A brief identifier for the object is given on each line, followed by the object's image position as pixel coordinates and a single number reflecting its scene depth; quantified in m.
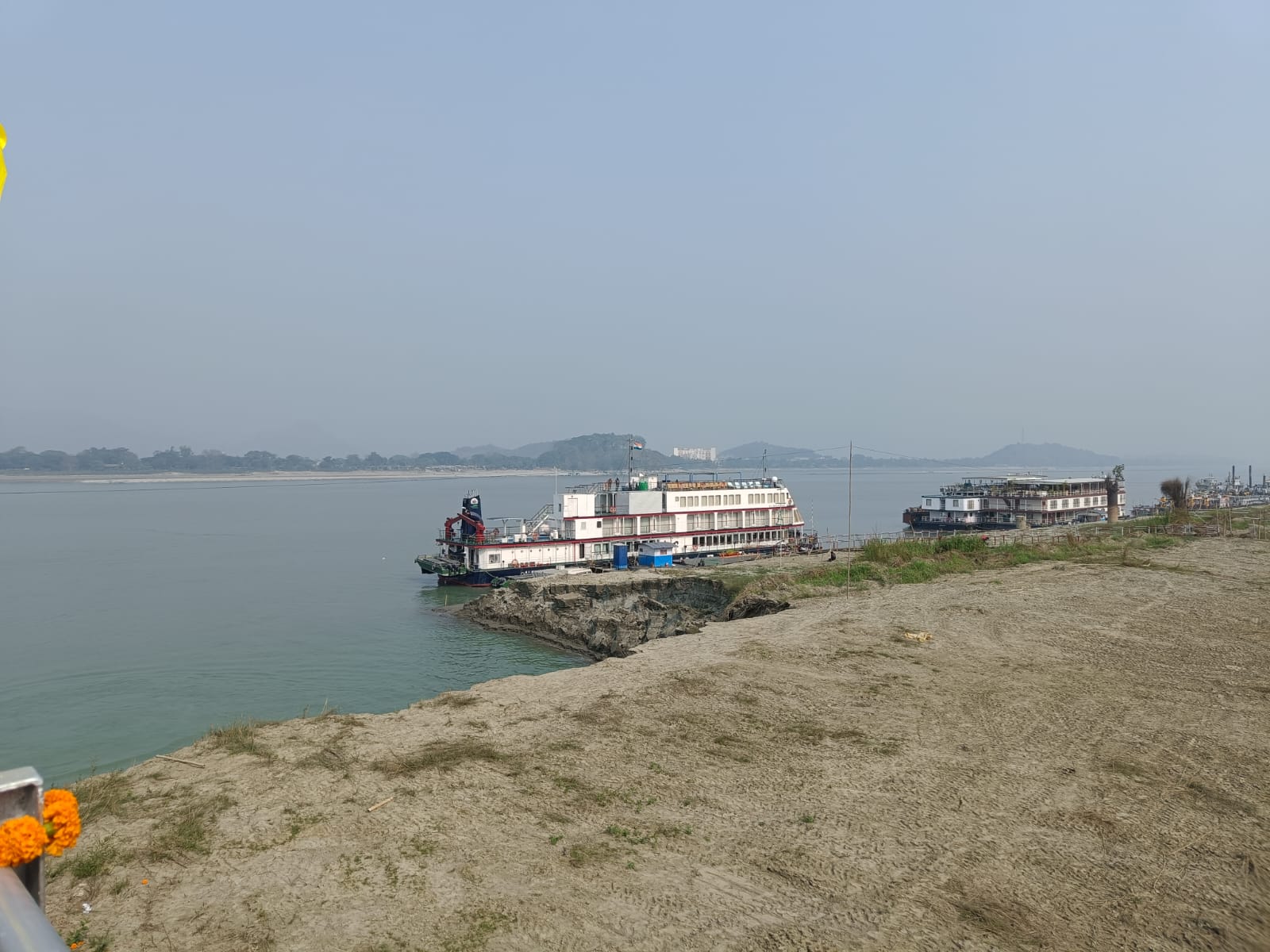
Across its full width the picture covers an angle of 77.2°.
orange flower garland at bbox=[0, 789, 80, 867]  3.68
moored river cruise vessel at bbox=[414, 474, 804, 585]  54.66
